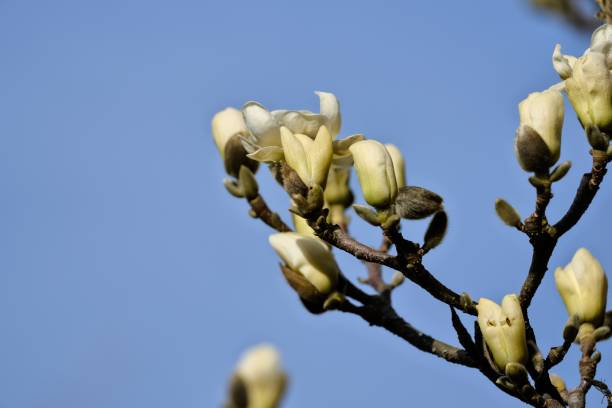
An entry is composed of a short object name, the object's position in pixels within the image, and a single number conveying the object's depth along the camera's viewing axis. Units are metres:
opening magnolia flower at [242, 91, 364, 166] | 2.60
